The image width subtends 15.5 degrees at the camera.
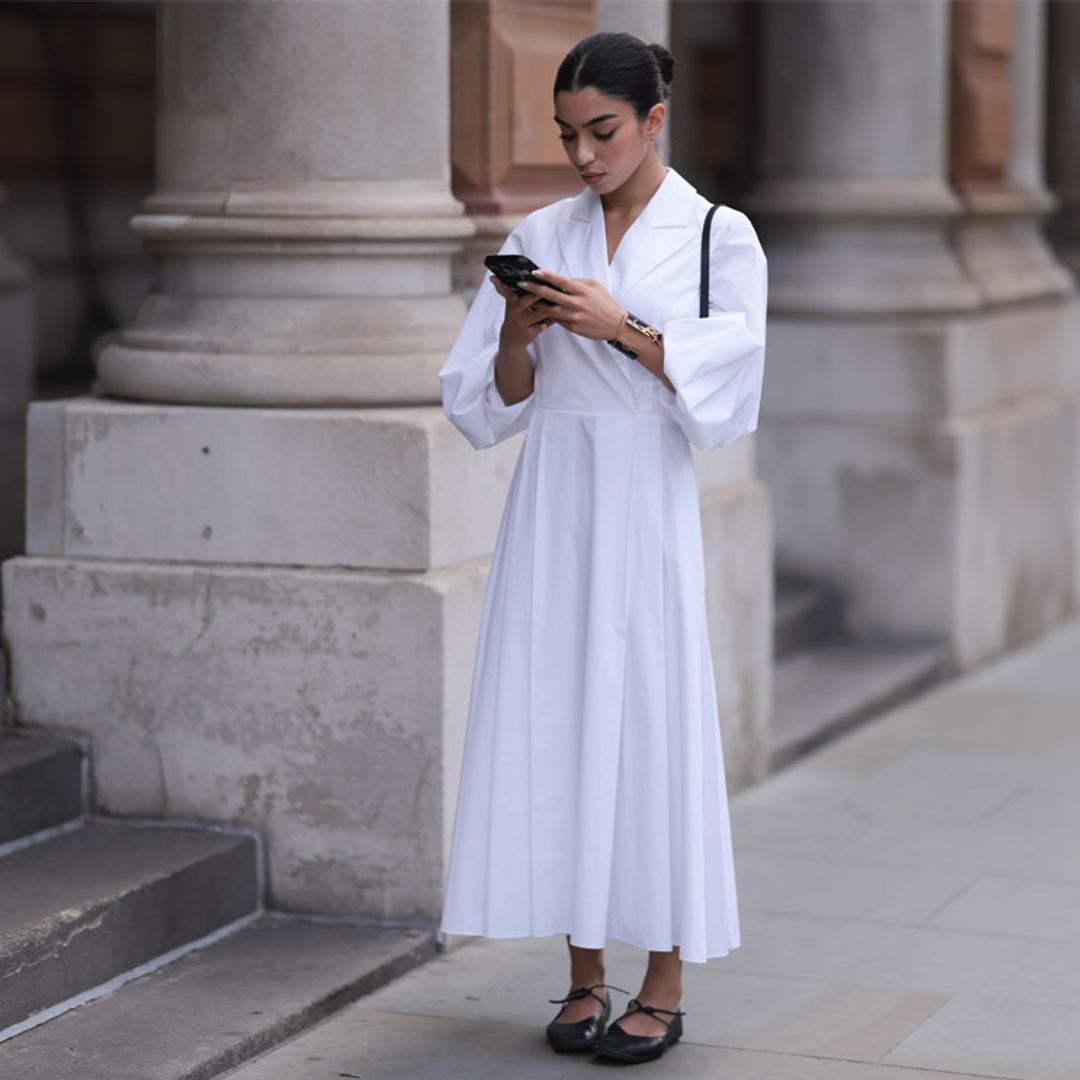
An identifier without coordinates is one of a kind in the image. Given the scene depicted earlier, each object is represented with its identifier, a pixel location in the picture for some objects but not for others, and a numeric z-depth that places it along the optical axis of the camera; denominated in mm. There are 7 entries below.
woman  7398
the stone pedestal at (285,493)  8977
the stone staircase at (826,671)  12944
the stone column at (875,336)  14747
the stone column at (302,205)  9245
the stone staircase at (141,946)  7703
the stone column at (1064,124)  18937
